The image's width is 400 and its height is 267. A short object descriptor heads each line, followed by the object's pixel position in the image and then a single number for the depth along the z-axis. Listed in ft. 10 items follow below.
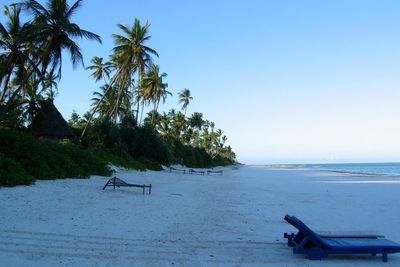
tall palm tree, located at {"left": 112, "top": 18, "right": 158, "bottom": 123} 112.68
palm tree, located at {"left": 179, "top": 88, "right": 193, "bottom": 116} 230.07
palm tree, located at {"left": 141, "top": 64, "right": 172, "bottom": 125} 153.70
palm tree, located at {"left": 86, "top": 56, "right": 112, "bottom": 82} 140.67
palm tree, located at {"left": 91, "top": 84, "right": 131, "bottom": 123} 151.08
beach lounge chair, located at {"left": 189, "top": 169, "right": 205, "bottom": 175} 129.49
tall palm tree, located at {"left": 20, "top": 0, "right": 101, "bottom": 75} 75.05
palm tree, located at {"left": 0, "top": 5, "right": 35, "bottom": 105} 75.77
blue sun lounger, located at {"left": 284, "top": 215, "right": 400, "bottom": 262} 19.24
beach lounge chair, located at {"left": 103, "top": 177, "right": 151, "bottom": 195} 47.98
